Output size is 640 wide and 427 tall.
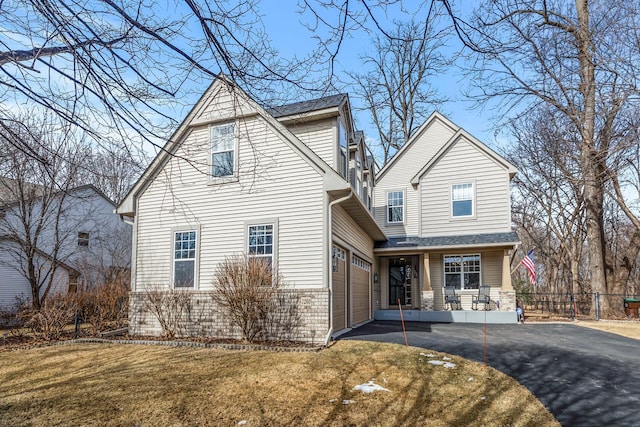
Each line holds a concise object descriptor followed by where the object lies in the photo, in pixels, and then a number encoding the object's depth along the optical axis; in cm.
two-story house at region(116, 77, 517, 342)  996
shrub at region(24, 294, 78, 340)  1127
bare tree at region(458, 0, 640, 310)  643
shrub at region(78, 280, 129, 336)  1207
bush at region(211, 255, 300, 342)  941
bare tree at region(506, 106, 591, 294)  2175
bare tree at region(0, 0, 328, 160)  333
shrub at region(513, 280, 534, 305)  2441
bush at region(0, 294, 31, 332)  1631
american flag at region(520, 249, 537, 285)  1685
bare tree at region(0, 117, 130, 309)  1675
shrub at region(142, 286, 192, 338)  1083
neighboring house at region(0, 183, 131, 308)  1814
